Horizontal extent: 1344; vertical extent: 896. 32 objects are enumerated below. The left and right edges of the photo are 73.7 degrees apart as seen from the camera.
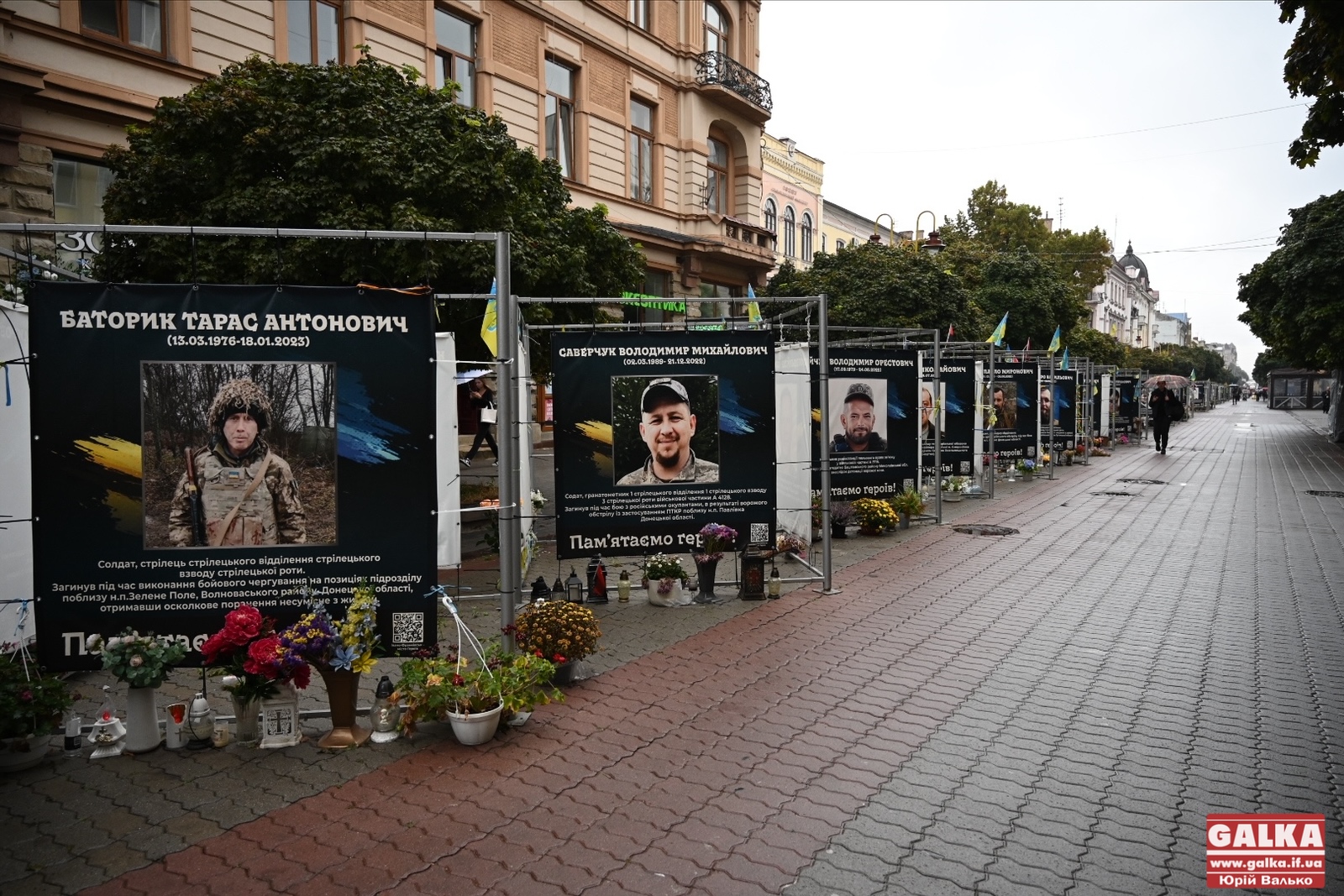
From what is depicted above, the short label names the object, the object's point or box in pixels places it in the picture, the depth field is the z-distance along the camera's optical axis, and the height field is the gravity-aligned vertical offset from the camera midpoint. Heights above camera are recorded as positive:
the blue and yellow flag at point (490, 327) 8.34 +0.73
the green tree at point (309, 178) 11.72 +3.05
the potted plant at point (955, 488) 19.91 -1.98
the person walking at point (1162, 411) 32.44 -0.50
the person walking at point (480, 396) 15.50 +0.12
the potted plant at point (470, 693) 5.88 -1.92
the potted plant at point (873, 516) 14.78 -1.90
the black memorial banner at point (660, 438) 9.44 -0.39
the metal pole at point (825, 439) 9.88 -0.44
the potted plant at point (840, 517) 14.41 -1.89
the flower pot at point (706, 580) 9.98 -2.01
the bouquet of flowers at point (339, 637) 5.62 -1.48
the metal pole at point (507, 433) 6.46 -0.22
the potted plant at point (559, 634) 7.02 -1.82
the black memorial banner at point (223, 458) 5.71 -0.34
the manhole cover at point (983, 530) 15.30 -2.25
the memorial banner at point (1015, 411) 20.84 -0.30
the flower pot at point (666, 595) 10.02 -2.16
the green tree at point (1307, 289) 31.89 +4.00
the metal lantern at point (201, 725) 5.82 -2.08
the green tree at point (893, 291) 26.03 +3.22
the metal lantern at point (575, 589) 9.74 -2.03
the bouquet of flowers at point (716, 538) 9.66 -1.47
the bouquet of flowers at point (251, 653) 5.51 -1.54
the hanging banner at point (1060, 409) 25.12 -0.31
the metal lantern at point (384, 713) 6.04 -2.08
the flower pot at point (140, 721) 5.76 -2.03
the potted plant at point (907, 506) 15.59 -1.85
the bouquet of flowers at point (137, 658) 5.53 -1.56
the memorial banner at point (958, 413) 17.75 -0.27
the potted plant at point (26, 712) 5.37 -1.86
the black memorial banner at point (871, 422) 13.66 -0.33
